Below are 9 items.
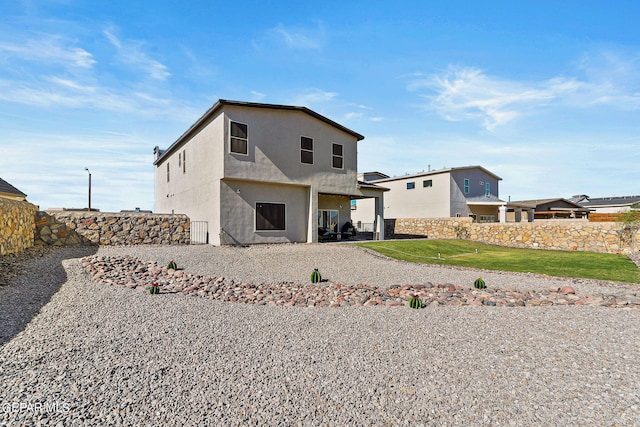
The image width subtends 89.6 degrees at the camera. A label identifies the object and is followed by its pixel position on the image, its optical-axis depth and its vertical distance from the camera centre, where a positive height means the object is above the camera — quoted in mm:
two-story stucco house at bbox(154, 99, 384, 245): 16781 +2786
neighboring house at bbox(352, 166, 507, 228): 31234 +2326
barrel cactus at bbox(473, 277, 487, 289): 9516 -1945
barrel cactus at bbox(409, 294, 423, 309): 7438 -1945
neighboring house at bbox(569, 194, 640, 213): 43419 +2360
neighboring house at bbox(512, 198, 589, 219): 36219 +1271
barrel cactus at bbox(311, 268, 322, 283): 10359 -1890
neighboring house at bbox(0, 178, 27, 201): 21594 +1885
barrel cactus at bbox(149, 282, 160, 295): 8289 -1846
